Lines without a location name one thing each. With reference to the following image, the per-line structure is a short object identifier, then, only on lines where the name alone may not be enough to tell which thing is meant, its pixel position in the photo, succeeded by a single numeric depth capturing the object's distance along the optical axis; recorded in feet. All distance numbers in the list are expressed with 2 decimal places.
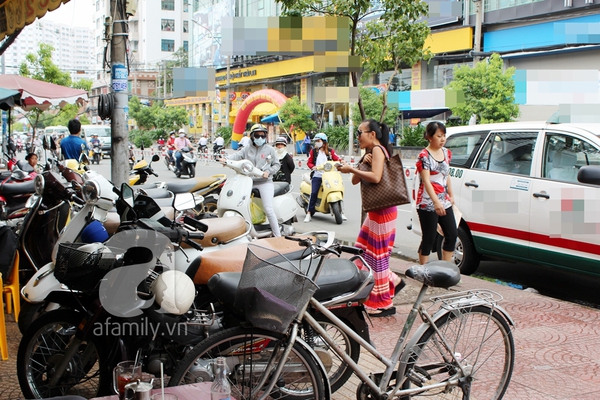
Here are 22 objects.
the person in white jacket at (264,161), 29.91
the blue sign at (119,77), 25.38
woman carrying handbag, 17.85
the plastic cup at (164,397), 7.93
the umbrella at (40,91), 46.21
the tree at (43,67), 103.91
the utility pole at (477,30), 88.74
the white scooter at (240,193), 28.45
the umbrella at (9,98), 40.52
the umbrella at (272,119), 139.40
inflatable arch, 134.62
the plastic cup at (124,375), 8.45
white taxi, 20.30
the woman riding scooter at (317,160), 39.60
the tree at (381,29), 23.90
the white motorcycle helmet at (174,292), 10.75
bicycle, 9.59
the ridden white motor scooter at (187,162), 73.46
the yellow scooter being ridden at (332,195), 38.52
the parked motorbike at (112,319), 10.97
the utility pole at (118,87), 25.39
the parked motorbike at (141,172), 31.53
